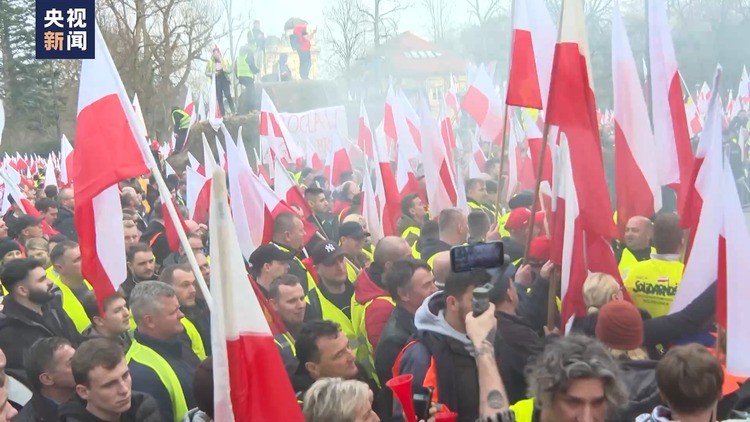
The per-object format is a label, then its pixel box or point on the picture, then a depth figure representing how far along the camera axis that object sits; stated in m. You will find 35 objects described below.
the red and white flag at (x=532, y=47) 6.23
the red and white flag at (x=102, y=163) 4.82
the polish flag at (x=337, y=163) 12.51
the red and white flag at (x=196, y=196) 8.97
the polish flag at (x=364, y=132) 12.92
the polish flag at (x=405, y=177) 9.70
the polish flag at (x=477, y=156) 11.60
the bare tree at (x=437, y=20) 51.16
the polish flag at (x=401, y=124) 10.11
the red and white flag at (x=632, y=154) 5.84
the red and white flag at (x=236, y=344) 3.16
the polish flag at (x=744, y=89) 14.67
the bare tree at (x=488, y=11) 41.67
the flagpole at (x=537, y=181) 4.52
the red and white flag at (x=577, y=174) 4.68
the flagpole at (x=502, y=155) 5.77
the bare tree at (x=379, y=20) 38.62
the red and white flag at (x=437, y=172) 8.30
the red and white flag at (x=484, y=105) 11.09
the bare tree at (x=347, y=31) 43.44
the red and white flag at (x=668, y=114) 6.07
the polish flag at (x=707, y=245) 4.20
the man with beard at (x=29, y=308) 5.20
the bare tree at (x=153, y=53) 31.06
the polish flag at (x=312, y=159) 15.43
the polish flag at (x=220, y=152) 9.40
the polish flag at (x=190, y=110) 15.22
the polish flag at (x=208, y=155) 5.56
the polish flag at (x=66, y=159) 12.27
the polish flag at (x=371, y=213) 8.12
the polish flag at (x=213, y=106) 15.32
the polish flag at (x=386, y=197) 8.36
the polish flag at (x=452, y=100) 17.05
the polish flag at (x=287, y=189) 8.40
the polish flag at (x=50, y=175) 13.75
